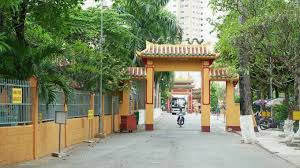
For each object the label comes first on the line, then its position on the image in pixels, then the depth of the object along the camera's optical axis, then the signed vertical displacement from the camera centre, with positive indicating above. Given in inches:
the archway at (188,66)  1115.5 +111.5
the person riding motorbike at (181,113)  1304.1 -18.0
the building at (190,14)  3904.2 +841.4
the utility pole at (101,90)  881.1 +36.9
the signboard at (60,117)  565.3 -11.5
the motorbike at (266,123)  1120.2 -41.3
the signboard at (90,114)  793.8 -11.1
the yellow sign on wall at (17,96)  488.0 +14.4
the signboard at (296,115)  678.7 -12.5
